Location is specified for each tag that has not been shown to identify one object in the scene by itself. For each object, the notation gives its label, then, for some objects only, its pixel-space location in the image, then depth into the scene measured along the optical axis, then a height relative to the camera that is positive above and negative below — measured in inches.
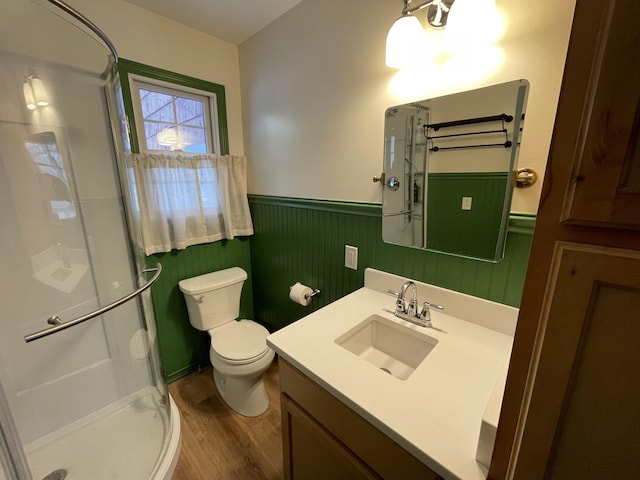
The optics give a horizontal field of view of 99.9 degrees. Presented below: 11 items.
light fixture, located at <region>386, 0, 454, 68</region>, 38.0 +22.0
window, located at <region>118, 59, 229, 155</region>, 62.2 +17.9
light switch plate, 57.7 -15.9
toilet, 62.0 -38.6
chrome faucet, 42.8 -20.5
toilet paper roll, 63.6 -26.1
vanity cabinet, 27.4 -30.2
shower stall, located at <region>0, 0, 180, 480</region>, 44.7 -17.6
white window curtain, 64.2 -4.4
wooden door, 13.5 -5.5
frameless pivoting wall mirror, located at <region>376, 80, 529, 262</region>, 36.8 +2.0
